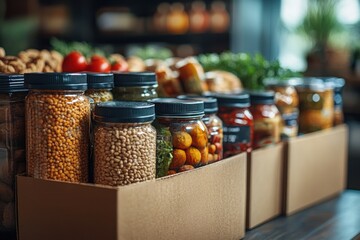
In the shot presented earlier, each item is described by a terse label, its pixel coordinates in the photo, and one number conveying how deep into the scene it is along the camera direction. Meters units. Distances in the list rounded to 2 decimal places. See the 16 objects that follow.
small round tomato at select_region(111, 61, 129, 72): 1.43
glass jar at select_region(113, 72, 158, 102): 1.11
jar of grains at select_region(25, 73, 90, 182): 0.93
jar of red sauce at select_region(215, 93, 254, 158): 1.21
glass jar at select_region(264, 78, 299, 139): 1.43
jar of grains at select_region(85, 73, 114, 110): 1.05
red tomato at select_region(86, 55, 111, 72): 1.31
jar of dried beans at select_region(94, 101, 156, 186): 0.91
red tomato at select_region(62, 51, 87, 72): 1.32
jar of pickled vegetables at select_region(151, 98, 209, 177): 0.99
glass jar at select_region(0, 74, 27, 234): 1.00
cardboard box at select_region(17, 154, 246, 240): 0.87
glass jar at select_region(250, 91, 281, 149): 1.32
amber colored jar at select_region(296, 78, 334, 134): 1.59
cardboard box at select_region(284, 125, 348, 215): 1.39
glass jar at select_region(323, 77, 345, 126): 1.71
